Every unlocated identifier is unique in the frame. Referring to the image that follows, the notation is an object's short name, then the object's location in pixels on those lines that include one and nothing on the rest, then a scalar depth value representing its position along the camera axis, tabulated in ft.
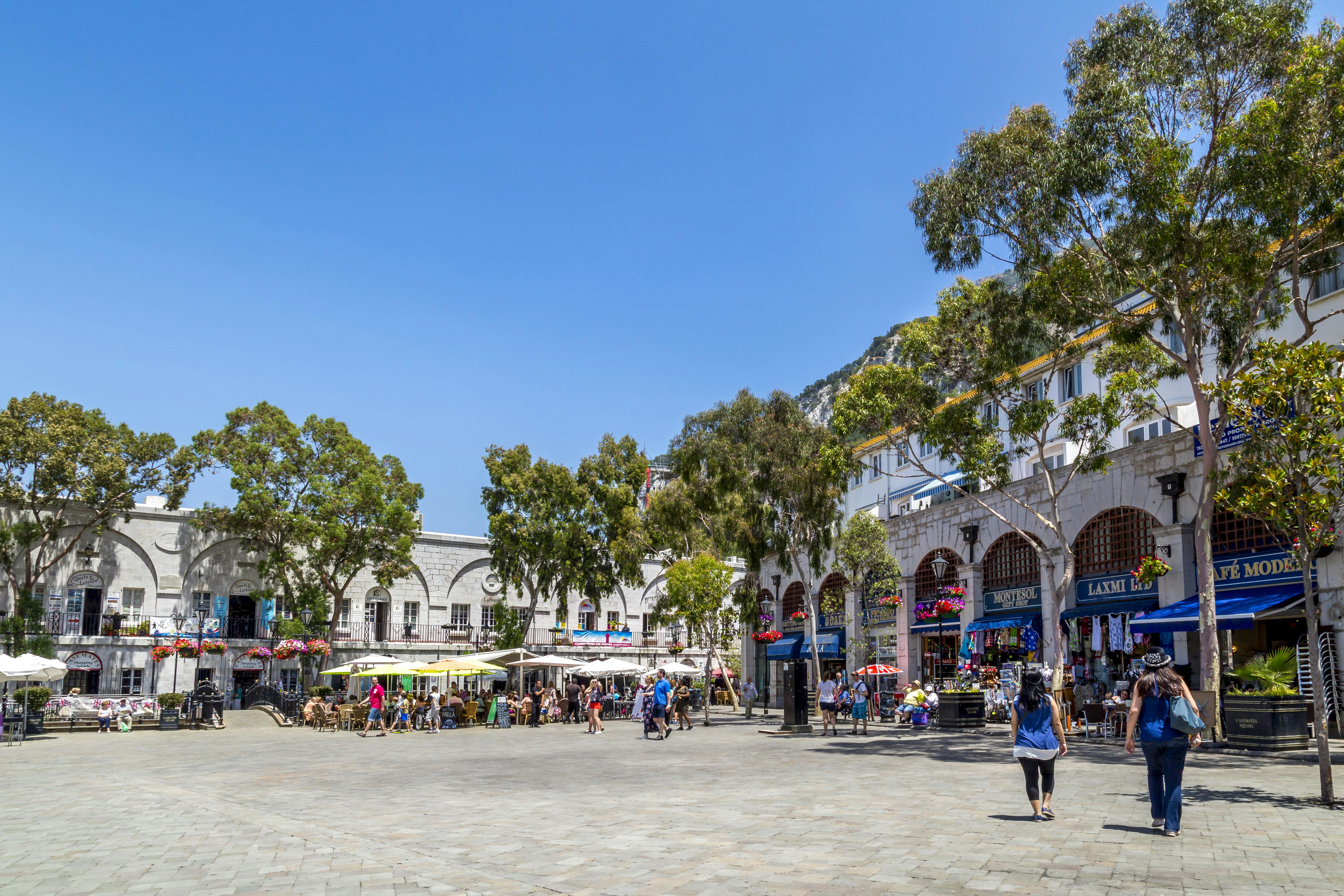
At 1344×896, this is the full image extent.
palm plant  55.11
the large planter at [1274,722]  54.34
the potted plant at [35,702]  90.22
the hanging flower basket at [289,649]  115.44
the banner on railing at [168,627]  134.41
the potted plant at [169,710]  101.14
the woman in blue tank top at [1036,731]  30.32
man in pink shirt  93.30
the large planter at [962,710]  78.48
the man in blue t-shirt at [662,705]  77.97
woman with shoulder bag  28.02
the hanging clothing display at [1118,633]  80.18
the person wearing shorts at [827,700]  78.33
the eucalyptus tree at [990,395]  69.46
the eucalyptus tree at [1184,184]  54.90
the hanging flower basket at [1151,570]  64.59
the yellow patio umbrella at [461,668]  103.40
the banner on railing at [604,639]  160.56
